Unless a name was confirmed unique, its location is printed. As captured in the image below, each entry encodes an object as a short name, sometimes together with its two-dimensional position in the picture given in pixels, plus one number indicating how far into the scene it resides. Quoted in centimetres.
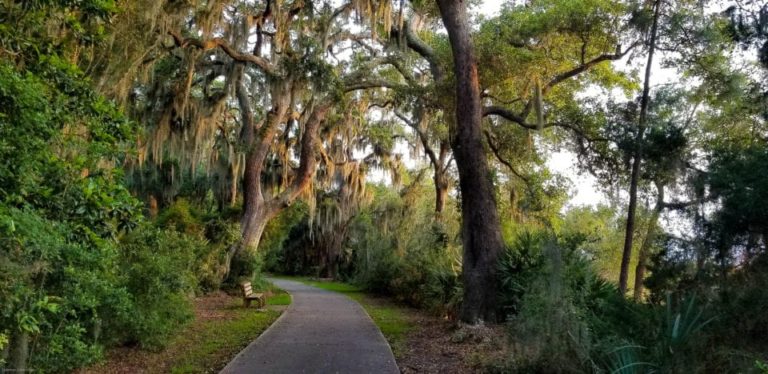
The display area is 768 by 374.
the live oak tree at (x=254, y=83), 1574
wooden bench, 1636
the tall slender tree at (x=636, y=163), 1082
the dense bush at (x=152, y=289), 891
